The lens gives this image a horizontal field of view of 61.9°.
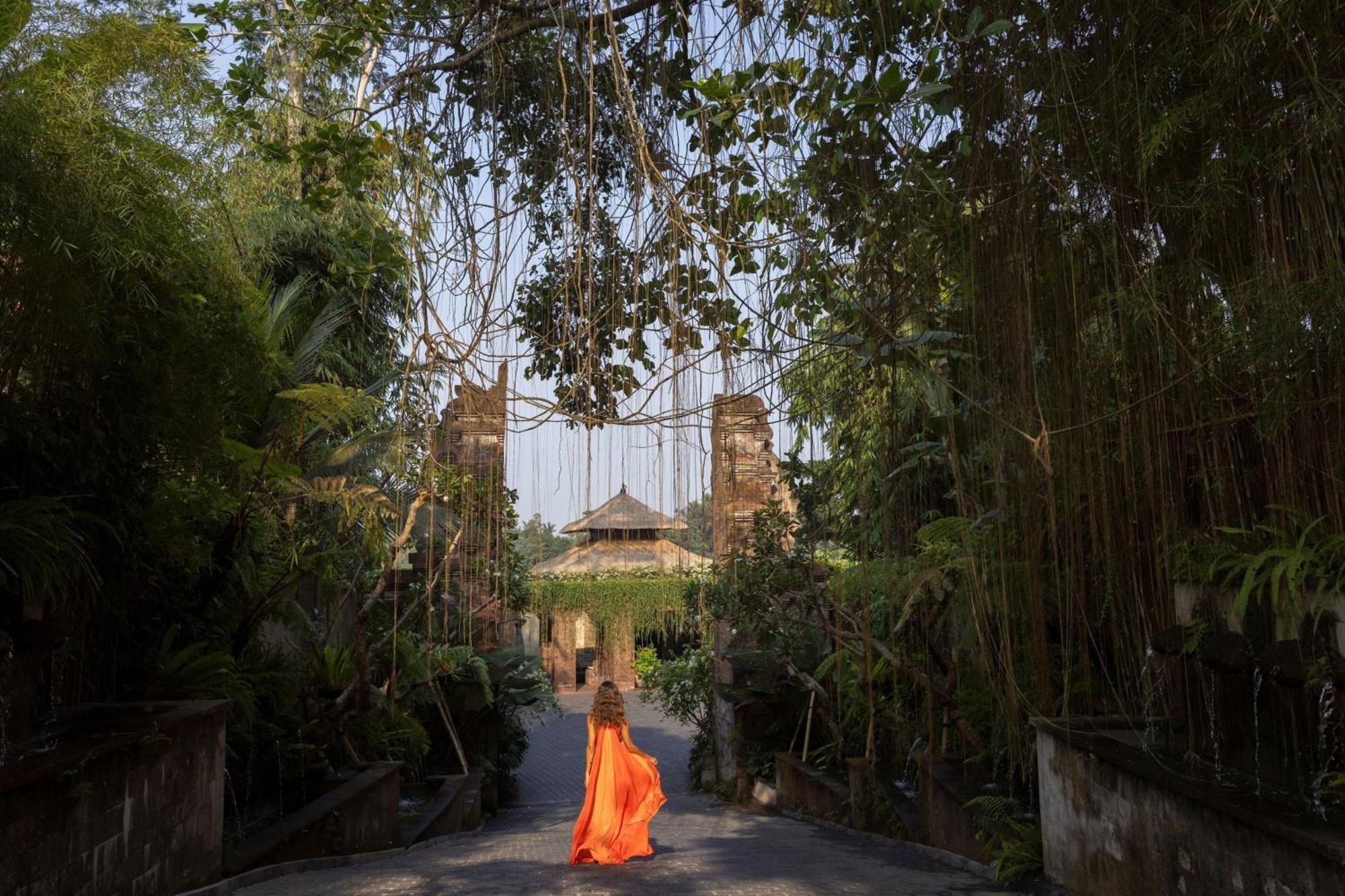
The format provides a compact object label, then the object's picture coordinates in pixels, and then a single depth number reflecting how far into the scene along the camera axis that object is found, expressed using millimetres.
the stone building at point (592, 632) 25906
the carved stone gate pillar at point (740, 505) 11273
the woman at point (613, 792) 6676
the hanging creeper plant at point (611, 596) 25484
